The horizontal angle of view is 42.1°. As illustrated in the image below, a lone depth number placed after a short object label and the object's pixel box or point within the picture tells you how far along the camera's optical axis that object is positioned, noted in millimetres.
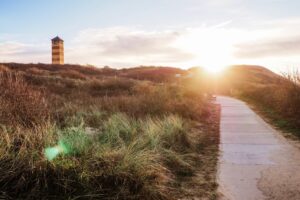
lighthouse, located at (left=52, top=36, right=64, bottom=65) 59625
